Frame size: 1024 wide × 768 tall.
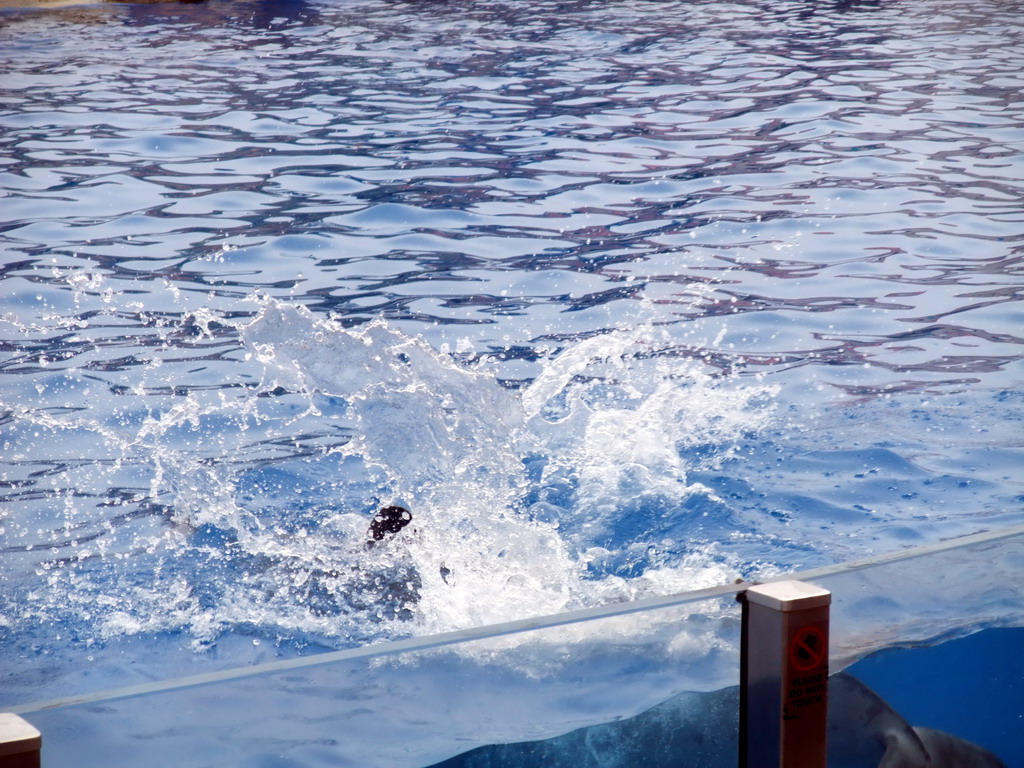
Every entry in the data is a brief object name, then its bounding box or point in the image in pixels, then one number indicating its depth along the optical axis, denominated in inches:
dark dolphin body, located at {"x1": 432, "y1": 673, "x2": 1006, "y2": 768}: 223.2
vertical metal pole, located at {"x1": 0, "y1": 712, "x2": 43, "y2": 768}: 194.9
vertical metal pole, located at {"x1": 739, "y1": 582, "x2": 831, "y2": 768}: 214.9
